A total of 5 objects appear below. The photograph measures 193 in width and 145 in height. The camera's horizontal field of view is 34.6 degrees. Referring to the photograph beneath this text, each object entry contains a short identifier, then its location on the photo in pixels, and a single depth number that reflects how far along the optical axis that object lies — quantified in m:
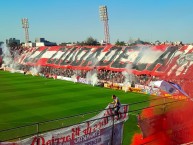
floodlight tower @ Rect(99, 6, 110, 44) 75.76
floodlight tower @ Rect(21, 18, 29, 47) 97.69
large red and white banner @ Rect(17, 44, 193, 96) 36.43
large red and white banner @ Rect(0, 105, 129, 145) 8.93
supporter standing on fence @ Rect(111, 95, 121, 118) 10.73
